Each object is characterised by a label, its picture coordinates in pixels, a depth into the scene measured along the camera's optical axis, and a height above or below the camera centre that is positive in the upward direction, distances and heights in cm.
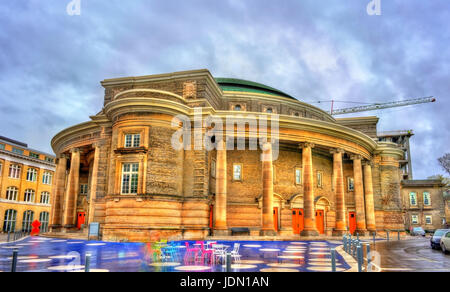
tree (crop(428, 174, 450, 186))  8646 +879
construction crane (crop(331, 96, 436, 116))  13588 +4084
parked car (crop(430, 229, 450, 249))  2472 -160
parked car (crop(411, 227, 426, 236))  5166 -228
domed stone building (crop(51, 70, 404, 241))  2716 +417
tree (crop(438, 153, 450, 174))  4959 +753
